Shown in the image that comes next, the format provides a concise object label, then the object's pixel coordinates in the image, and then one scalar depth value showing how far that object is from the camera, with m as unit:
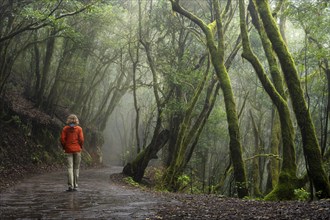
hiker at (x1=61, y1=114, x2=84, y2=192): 10.61
